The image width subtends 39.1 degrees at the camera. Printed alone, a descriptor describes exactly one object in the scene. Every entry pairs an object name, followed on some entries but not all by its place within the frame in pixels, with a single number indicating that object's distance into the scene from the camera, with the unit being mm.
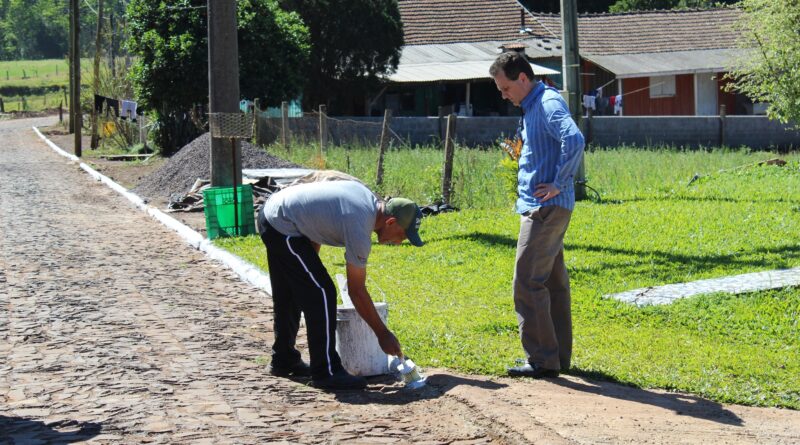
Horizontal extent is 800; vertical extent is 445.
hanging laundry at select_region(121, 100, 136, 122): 31634
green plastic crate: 13969
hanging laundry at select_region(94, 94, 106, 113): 35741
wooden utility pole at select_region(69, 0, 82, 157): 31484
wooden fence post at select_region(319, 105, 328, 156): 21766
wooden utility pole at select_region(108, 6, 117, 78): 43422
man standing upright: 6566
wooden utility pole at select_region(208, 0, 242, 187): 14672
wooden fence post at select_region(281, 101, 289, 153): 24495
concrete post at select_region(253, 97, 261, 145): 25594
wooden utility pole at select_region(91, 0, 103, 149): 40156
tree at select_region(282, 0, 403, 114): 36031
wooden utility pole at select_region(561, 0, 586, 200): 16078
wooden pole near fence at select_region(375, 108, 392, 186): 17219
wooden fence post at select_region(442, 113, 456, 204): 15914
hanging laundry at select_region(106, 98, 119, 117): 35844
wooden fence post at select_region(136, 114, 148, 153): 32856
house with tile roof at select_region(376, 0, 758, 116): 39812
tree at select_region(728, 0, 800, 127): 17641
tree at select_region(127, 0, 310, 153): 27906
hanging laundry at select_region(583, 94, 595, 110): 34938
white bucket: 6984
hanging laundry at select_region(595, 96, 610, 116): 39969
